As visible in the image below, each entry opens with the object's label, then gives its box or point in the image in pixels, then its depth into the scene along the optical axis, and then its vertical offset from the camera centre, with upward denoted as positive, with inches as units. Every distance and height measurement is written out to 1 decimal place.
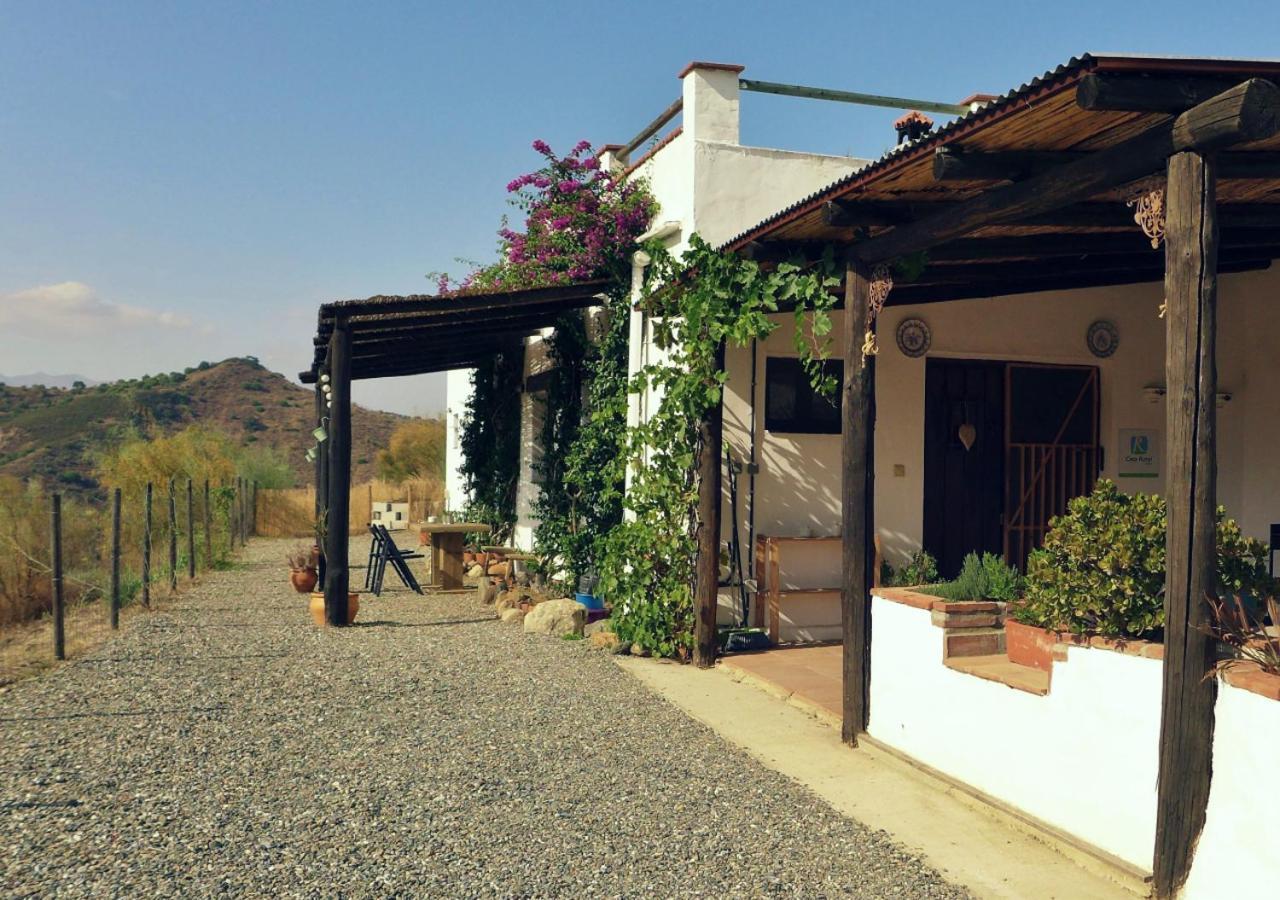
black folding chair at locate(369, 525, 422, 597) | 453.3 -51.9
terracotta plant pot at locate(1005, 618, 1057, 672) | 181.8 -34.1
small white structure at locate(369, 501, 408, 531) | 870.4 -61.1
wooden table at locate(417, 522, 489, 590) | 498.9 -53.7
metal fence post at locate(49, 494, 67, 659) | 294.8 -37.1
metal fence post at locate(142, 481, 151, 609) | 410.9 -43.7
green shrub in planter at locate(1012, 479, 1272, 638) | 155.9 -16.9
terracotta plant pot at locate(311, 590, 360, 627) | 376.5 -59.8
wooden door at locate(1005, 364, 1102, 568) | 352.8 +3.0
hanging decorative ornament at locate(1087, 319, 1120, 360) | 354.8 +39.6
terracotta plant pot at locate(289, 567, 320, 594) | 465.4 -61.7
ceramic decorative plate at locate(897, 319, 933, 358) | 339.9 +37.1
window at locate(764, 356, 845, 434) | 336.5 +15.0
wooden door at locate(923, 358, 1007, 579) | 347.3 -2.0
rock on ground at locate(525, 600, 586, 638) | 362.3 -60.4
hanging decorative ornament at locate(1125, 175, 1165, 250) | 149.3 +35.7
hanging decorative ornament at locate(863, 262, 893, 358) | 223.8 +35.1
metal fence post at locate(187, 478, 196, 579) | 483.8 -46.6
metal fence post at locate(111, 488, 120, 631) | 347.9 -36.9
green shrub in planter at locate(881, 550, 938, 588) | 319.3 -37.0
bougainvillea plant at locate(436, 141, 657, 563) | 373.1 +47.6
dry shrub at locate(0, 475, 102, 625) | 423.5 -52.4
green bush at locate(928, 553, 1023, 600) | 211.3 -26.7
